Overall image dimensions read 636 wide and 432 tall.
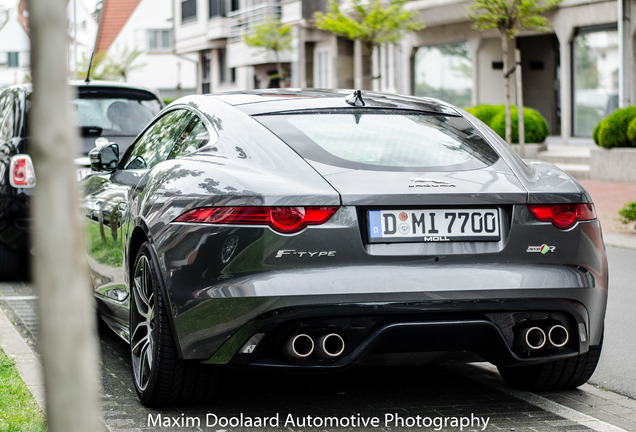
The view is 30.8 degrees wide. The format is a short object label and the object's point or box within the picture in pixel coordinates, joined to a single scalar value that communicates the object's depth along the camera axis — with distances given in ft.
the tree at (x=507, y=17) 76.48
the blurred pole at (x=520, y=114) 77.28
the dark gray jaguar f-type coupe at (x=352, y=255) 15.12
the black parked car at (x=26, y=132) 32.01
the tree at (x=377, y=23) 103.86
